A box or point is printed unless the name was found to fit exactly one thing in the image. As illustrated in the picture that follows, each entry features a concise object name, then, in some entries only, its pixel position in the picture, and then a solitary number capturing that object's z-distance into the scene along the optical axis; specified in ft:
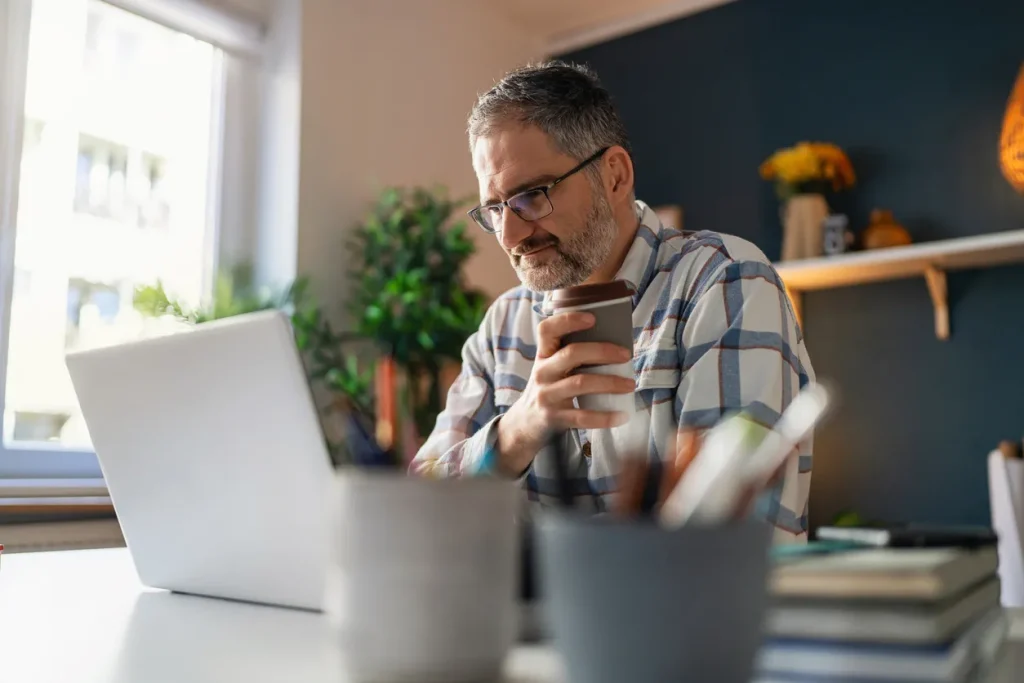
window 7.43
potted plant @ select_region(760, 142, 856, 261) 9.23
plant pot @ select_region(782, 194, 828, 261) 9.26
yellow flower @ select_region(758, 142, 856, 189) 9.22
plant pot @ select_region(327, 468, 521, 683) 1.30
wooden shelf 8.04
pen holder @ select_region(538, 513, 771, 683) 1.15
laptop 2.30
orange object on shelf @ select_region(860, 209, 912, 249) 8.77
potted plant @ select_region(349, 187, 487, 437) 8.45
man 3.73
